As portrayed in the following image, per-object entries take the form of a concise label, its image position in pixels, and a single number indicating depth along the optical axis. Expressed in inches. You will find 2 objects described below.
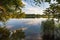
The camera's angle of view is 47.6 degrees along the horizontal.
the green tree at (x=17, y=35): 97.3
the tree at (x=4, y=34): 96.3
